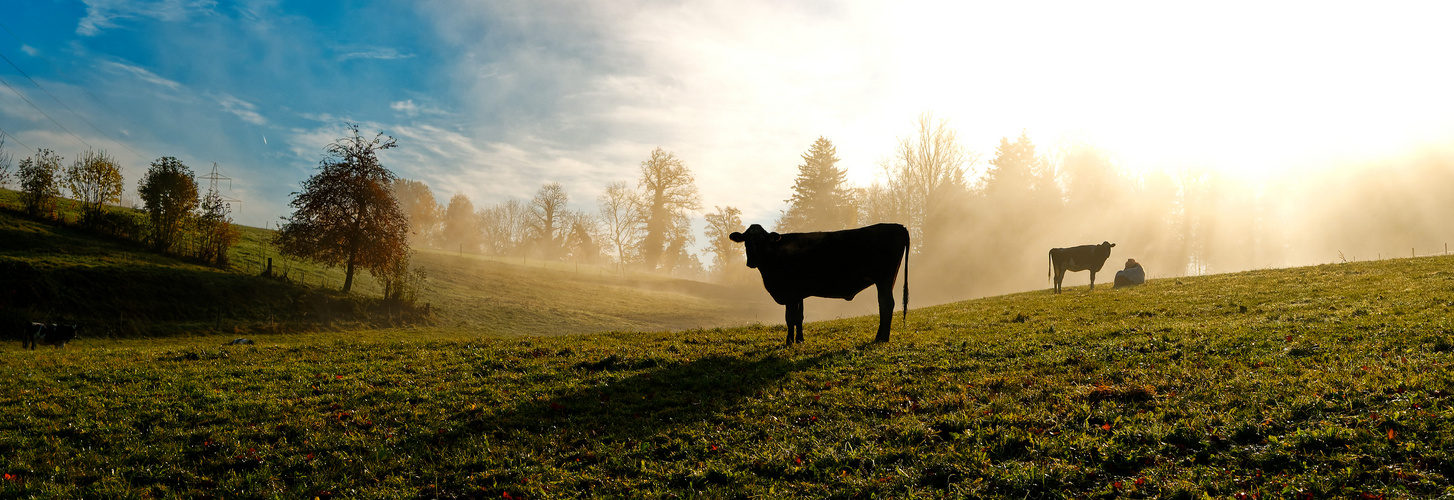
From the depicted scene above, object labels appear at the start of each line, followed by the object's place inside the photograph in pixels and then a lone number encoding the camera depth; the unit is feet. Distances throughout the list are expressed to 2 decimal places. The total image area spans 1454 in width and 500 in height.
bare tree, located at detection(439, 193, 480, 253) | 368.07
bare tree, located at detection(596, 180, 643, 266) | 274.98
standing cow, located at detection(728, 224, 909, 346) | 43.32
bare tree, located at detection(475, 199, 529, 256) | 391.24
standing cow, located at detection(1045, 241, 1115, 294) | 83.61
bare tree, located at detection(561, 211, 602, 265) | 337.72
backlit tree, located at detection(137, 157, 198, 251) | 113.50
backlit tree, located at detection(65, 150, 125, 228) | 119.03
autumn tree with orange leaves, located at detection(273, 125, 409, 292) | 119.24
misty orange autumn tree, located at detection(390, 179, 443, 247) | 329.11
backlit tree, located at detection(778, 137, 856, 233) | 238.48
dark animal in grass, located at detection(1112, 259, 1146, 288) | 78.38
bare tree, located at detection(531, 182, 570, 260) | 322.14
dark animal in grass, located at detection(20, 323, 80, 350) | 63.00
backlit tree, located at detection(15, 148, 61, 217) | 112.27
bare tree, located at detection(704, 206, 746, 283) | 263.70
